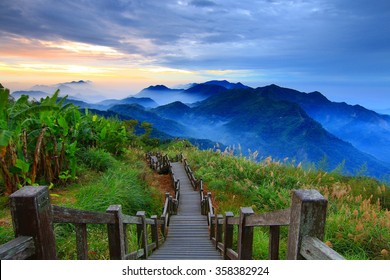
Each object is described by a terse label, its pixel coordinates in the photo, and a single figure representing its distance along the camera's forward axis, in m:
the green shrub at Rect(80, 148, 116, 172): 8.38
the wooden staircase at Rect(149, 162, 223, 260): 4.97
